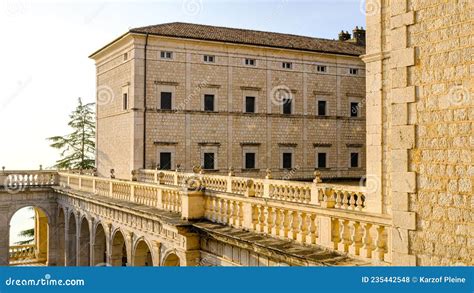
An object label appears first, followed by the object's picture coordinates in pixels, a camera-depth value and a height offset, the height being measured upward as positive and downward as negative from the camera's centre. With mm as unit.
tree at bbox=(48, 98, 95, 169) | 44562 +1417
